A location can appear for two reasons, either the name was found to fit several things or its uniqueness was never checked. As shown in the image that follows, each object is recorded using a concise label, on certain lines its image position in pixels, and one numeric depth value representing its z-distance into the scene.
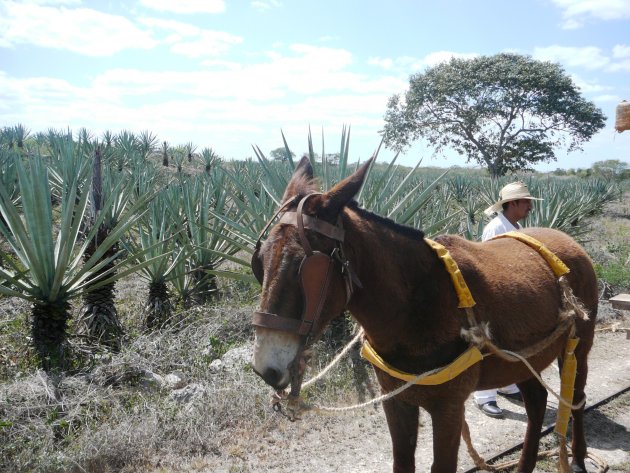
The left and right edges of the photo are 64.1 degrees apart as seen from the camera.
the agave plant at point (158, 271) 6.02
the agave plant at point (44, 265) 4.29
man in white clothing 4.40
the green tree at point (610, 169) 46.08
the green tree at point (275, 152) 49.42
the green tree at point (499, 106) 31.56
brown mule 1.74
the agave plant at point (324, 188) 5.15
